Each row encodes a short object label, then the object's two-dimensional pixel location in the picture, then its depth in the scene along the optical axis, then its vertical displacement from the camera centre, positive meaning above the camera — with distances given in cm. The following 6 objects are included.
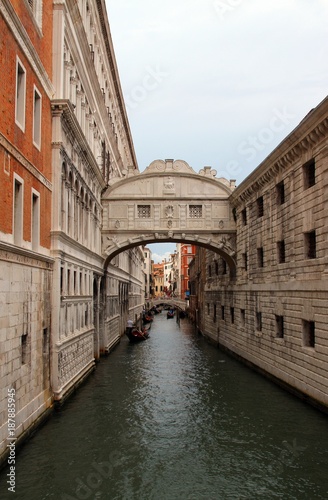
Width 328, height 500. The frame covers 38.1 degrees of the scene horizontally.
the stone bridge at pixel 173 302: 6629 -131
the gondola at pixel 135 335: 3238 -278
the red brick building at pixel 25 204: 920 +209
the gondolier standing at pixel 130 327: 3269 -226
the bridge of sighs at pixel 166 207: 2339 +428
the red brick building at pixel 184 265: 7825 +467
